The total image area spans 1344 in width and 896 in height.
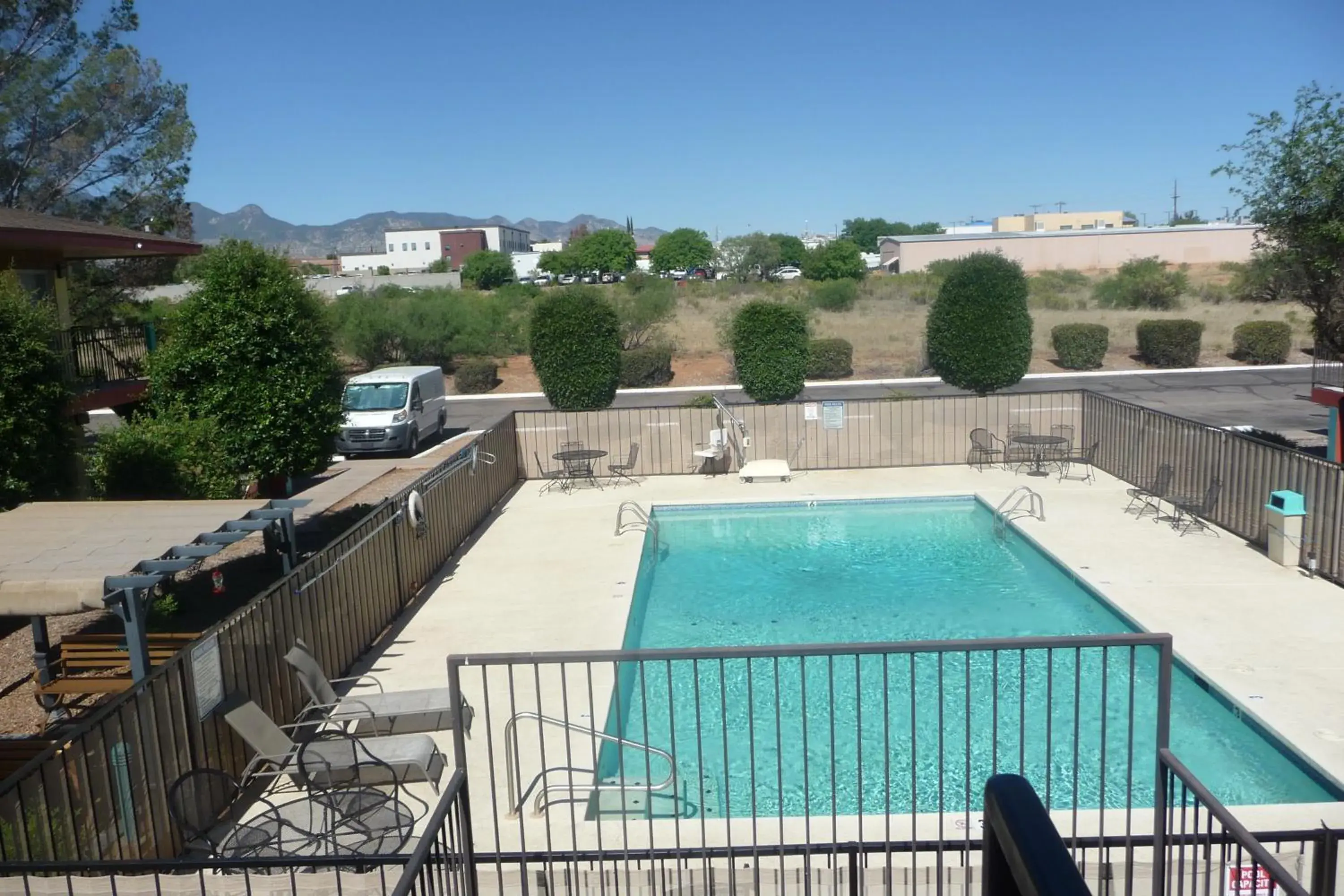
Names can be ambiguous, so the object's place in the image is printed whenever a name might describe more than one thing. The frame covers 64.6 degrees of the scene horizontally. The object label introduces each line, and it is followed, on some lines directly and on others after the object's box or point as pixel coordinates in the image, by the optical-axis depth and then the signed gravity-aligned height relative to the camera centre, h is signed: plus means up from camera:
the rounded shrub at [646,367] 34.31 -2.21
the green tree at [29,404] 11.70 -0.84
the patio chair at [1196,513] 14.00 -3.23
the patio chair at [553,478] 19.20 -3.19
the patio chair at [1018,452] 19.20 -3.08
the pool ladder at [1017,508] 15.47 -3.41
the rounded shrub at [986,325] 21.41 -0.88
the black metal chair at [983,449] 19.27 -3.02
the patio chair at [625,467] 19.00 -3.04
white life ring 12.07 -2.29
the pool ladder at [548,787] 6.56 -3.32
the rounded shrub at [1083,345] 34.19 -2.20
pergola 7.51 -1.78
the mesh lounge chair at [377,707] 8.15 -3.08
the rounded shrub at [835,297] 49.38 -0.34
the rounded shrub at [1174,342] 33.91 -2.22
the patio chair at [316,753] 7.19 -3.08
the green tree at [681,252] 105.81 +4.44
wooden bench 9.03 -2.92
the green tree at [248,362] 13.67 -0.56
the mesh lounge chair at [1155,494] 14.94 -3.24
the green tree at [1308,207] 14.23 +0.80
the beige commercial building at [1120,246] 76.00 +2.03
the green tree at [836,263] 85.75 +2.11
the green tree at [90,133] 25.45 +4.83
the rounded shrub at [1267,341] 33.84 -2.35
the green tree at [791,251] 100.69 +3.77
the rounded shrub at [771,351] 21.28 -1.16
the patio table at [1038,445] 18.25 -2.88
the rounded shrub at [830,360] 34.38 -2.27
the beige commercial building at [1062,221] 121.31 +6.72
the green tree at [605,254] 101.50 +4.43
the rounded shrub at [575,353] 20.70 -0.97
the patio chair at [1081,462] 18.06 -3.30
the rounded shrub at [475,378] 34.78 -2.30
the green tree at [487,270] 85.75 +3.00
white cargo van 23.42 -2.22
